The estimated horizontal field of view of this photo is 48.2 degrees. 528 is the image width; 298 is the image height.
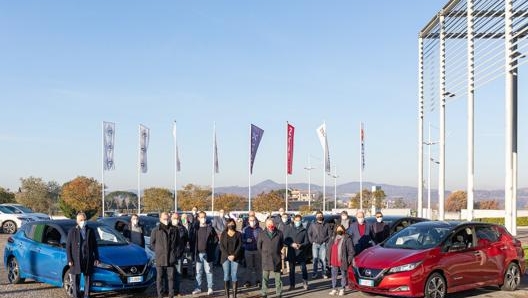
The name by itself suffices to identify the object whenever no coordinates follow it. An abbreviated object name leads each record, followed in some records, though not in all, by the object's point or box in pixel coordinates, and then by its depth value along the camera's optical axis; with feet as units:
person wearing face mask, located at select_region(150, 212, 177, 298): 37.93
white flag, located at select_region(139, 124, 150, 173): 135.68
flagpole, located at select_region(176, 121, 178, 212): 143.64
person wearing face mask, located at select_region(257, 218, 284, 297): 38.73
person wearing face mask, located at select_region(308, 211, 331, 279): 49.37
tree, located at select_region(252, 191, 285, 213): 324.19
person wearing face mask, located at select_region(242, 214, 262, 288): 42.93
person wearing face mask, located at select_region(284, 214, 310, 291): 45.03
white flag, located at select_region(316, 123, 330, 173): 134.21
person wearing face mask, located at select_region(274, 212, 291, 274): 49.66
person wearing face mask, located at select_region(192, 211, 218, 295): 41.65
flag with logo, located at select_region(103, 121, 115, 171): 132.46
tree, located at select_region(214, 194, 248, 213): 360.89
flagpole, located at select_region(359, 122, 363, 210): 142.72
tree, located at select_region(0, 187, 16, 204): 207.49
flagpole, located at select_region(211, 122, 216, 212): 141.90
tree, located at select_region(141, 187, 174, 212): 287.89
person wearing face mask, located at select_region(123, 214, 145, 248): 50.62
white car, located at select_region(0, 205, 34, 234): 98.17
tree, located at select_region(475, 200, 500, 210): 428.56
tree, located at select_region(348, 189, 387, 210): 262.26
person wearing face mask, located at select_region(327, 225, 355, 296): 41.04
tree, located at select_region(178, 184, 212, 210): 290.35
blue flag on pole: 126.62
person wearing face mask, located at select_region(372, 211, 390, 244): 51.72
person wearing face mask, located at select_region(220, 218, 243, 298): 38.73
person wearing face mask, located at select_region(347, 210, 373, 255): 47.52
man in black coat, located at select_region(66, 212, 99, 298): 36.40
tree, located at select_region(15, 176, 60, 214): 275.39
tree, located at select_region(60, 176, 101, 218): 238.68
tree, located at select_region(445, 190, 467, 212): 416.87
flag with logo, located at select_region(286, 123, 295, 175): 127.13
